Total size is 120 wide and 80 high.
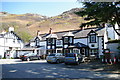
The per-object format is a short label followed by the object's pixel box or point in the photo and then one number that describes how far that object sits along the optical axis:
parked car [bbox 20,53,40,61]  29.57
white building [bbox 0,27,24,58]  42.26
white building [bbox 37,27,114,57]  32.68
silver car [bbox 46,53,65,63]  22.95
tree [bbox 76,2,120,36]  14.68
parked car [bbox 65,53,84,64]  20.28
